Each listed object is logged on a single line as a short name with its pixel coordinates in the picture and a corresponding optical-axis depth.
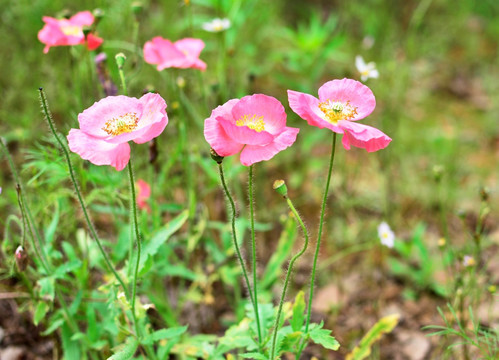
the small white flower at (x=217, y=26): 1.11
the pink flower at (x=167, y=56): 0.97
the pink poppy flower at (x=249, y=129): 0.83
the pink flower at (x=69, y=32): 0.96
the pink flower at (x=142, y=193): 1.03
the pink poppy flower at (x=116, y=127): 0.84
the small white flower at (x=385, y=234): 1.06
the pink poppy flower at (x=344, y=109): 0.84
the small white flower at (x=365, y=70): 1.06
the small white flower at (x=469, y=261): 0.99
